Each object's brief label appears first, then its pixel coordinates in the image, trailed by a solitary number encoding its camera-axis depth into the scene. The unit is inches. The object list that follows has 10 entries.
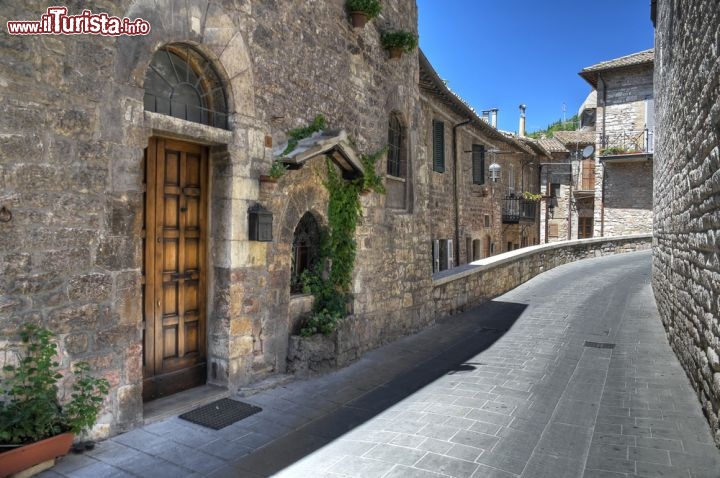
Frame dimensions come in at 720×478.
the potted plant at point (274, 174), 230.2
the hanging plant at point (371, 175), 295.1
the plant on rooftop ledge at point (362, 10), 288.4
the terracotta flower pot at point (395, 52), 334.1
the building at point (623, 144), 974.4
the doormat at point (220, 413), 190.2
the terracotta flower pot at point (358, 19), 290.7
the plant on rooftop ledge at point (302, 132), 243.7
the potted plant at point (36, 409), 135.9
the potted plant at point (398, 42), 330.0
